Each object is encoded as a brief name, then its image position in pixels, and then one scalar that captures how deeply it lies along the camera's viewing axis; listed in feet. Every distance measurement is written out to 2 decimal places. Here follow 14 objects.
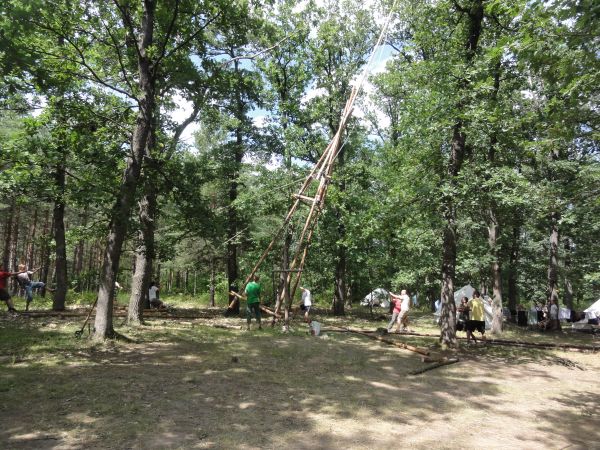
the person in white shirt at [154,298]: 62.34
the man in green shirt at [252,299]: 45.07
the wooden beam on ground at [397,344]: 36.29
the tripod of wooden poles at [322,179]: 36.06
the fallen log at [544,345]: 45.08
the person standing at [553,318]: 67.05
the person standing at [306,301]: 58.75
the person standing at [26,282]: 47.83
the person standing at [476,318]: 44.91
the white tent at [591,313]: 73.65
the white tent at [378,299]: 97.45
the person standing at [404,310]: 50.93
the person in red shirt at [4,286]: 41.34
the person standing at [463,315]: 48.47
